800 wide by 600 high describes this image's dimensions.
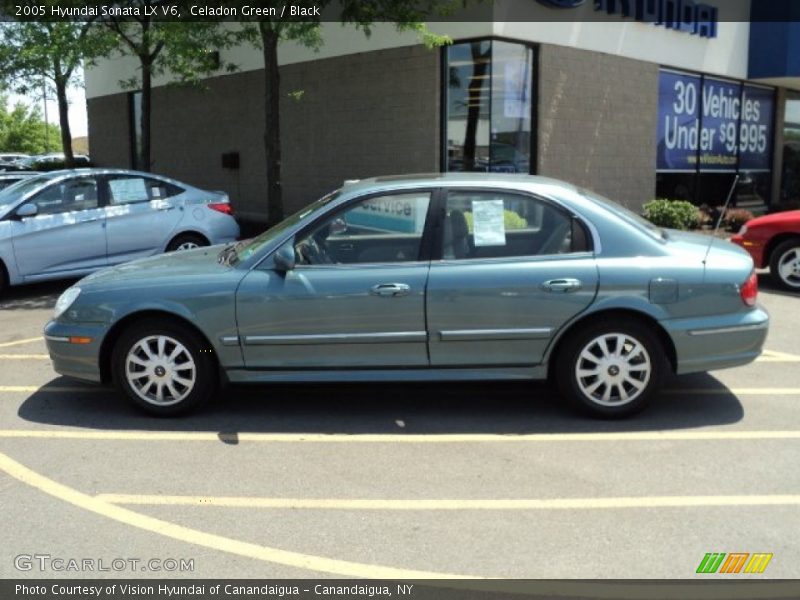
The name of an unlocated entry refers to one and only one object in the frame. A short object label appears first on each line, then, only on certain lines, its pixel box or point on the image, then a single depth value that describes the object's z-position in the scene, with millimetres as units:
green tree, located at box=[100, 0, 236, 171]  12500
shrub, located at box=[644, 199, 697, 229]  14344
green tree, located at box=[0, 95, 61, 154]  57406
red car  10002
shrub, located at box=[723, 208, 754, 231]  16188
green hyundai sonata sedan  5035
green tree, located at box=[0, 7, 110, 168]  12852
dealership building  13008
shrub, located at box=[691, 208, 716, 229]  15133
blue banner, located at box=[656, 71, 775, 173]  16359
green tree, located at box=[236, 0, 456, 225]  11023
